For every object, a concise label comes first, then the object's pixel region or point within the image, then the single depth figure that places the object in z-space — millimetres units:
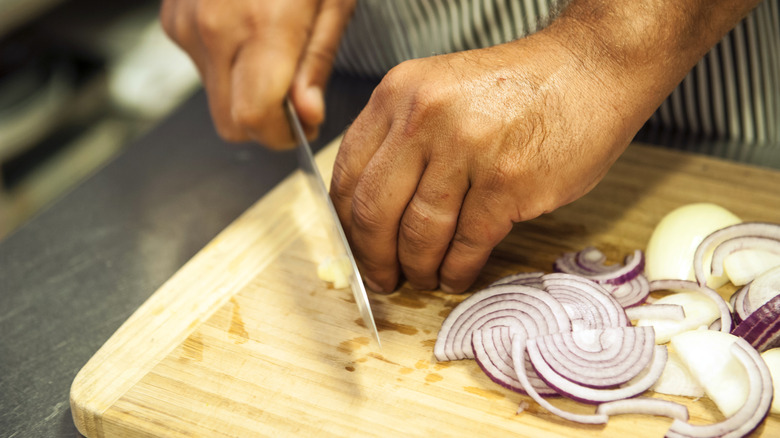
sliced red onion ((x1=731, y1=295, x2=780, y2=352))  715
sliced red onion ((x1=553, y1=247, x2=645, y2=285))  773
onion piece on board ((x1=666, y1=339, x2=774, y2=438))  692
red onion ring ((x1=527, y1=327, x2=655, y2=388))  714
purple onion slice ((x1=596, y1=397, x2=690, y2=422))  705
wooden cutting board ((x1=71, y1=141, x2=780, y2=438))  715
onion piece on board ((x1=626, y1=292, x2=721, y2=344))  741
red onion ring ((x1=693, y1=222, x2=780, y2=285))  770
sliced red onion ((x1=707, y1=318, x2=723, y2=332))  741
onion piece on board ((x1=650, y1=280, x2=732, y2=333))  738
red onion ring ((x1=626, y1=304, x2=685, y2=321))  744
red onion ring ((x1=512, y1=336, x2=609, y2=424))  703
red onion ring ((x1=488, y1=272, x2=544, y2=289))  770
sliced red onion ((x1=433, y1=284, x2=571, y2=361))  738
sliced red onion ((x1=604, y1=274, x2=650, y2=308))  763
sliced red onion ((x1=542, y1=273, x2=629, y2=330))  739
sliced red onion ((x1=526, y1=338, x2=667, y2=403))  709
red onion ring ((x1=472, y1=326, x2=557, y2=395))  720
